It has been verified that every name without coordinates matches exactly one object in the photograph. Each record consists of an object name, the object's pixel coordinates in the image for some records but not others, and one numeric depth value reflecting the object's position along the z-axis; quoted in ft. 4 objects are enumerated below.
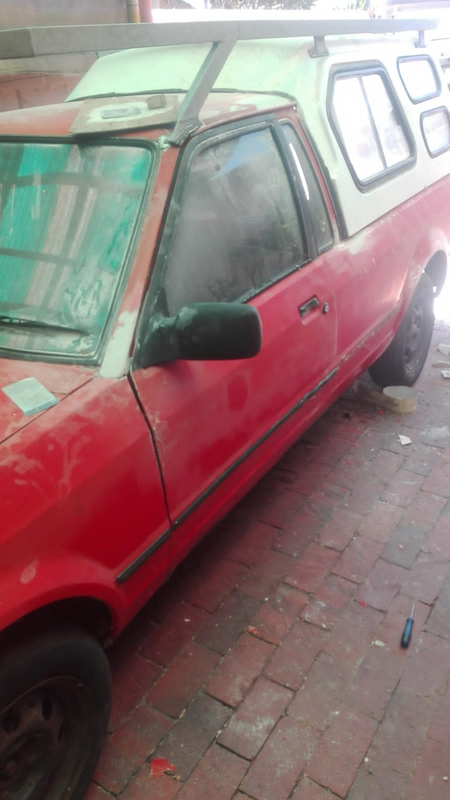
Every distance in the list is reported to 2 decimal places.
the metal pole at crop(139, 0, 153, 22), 21.42
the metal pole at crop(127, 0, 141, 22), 21.20
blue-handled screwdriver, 8.07
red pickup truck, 5.57
